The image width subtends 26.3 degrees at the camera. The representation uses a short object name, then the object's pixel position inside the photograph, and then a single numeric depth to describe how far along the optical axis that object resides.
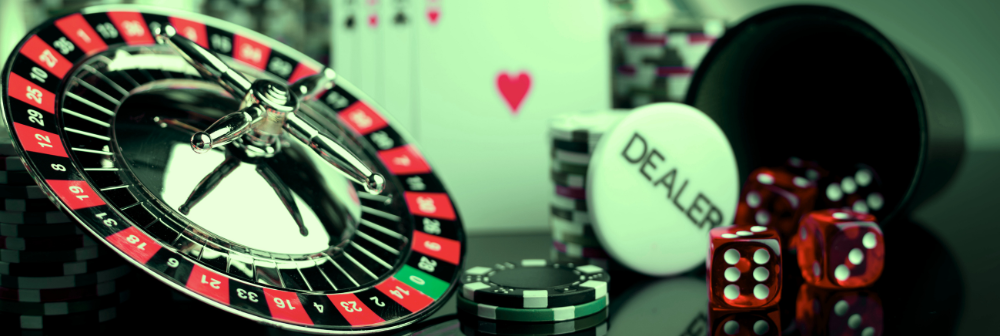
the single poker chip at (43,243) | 0.49
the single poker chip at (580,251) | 0.55
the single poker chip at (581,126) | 0.54
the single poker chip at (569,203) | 0.55
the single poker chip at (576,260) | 0.54
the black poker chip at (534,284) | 0.50
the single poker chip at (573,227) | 0.55
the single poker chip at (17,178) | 0.48
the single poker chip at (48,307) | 0.49
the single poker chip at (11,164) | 0.48
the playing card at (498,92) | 0.60
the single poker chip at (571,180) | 0.55
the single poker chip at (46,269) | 0.49
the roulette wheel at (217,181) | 0.47
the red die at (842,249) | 0.53
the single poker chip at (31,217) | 0.49
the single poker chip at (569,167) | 0.55
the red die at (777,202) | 0.57
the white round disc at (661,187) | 0.54
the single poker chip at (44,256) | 0.49
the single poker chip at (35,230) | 0.49
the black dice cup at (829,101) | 0.56
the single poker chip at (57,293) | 0.49
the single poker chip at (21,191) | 0.49
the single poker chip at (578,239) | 0.55
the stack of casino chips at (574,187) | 0.55
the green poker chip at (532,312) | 0.50
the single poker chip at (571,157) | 0.55
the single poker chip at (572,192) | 0.55
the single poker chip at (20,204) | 0.48
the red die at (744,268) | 0.51
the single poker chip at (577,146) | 0.54
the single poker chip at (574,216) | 0.55
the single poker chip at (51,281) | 0.49
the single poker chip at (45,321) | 0.49
